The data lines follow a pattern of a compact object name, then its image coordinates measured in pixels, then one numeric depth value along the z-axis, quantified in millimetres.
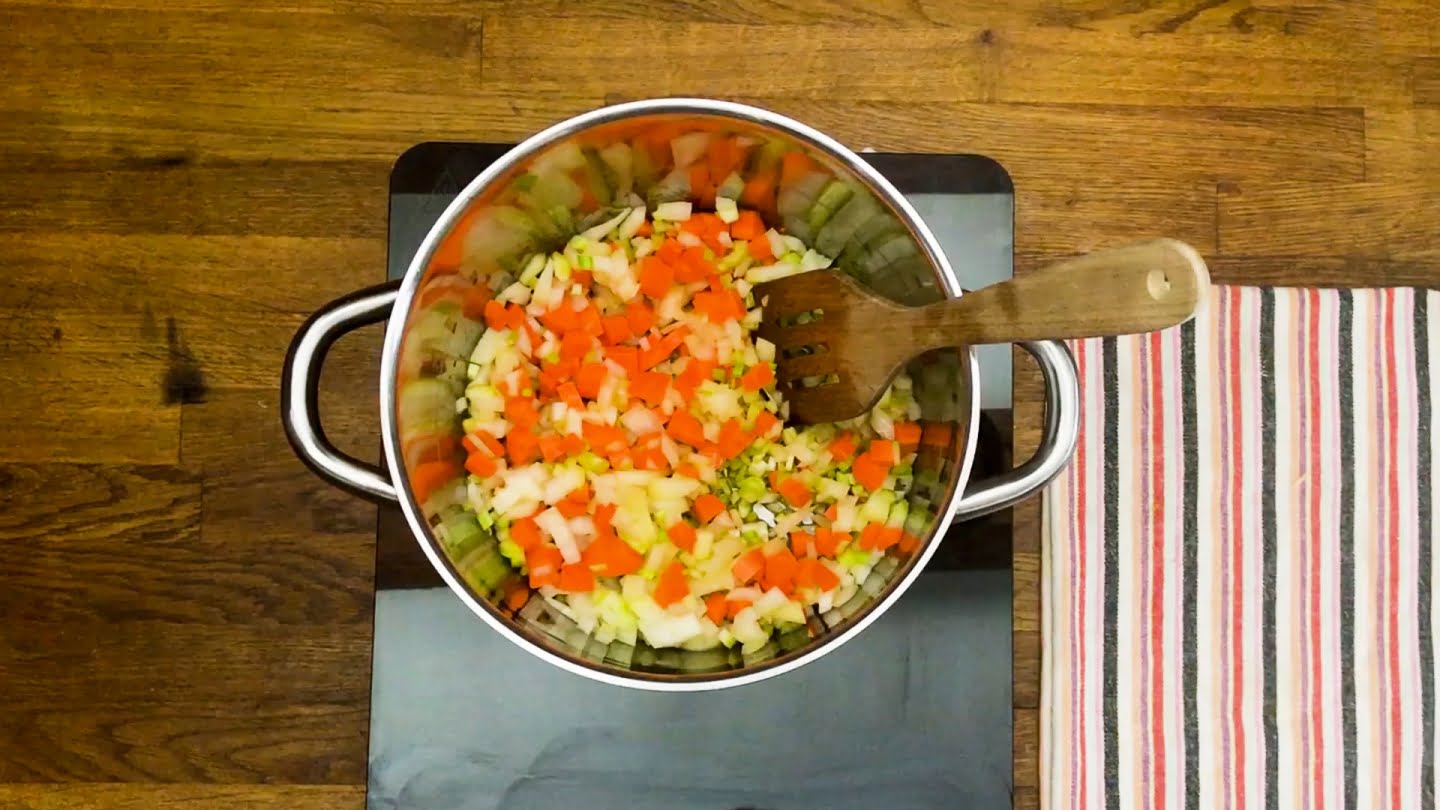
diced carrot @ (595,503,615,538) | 808
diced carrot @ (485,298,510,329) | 831
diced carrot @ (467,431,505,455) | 828
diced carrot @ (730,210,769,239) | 842
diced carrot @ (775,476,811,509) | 819
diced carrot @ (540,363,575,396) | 831
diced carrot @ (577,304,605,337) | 830
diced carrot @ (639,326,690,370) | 821
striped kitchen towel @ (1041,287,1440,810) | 1012
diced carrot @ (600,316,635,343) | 833
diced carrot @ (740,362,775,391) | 821
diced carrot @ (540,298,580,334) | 829
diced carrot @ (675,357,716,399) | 823
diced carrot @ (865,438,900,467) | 808
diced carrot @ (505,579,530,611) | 796
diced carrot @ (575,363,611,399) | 818
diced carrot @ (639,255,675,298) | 831
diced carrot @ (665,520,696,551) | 803
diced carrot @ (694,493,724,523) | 808
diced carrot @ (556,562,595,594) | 798
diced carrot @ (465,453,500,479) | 820
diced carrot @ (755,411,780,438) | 821
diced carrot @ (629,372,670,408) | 820
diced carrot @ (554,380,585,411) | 819
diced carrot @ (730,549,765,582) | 796
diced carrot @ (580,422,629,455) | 811
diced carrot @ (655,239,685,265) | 834
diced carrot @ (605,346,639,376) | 825
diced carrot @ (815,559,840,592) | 788
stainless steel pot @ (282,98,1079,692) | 693
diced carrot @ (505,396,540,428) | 822
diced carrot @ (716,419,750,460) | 813
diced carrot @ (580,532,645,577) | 797
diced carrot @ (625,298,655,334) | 831
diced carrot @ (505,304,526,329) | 835
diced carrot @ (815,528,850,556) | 806
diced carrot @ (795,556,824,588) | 789
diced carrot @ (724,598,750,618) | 794
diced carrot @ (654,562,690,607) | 791
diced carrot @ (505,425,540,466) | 819
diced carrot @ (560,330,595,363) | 827
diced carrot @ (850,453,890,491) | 810
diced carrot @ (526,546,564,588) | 801
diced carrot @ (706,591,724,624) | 797
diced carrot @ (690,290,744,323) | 825
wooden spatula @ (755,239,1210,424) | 505
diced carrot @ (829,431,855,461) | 826
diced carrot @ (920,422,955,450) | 753
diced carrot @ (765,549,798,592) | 793
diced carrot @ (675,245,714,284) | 833
